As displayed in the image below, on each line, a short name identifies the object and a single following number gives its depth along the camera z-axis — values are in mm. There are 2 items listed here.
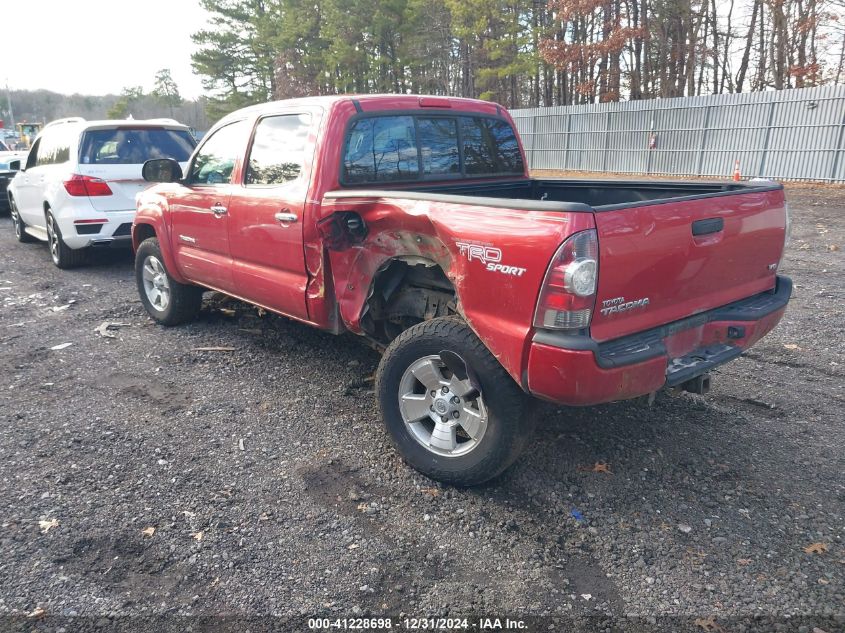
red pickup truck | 2713
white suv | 7859
